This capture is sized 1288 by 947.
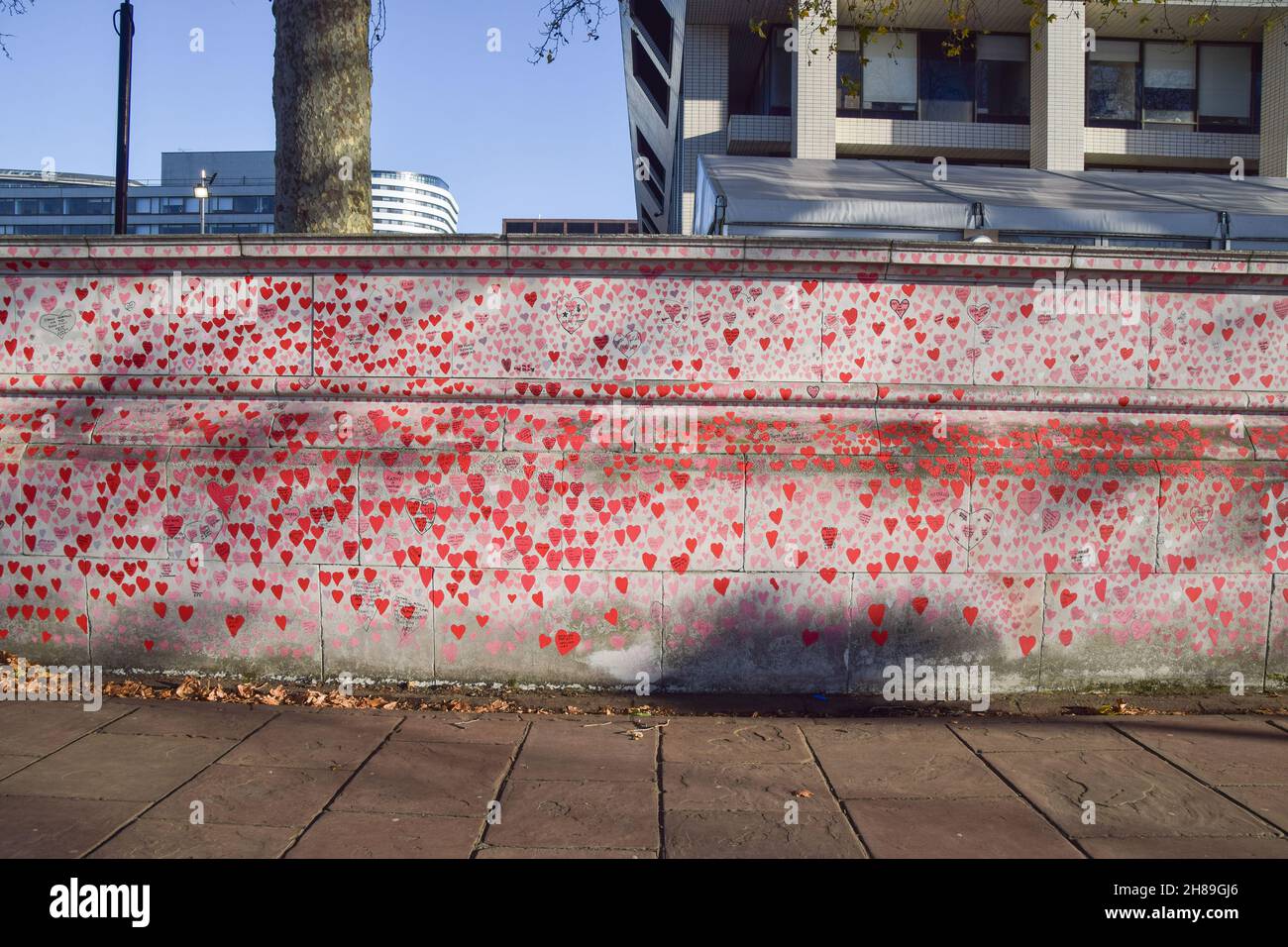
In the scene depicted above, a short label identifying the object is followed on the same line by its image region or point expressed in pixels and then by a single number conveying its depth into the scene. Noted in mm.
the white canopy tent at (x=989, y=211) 12055
